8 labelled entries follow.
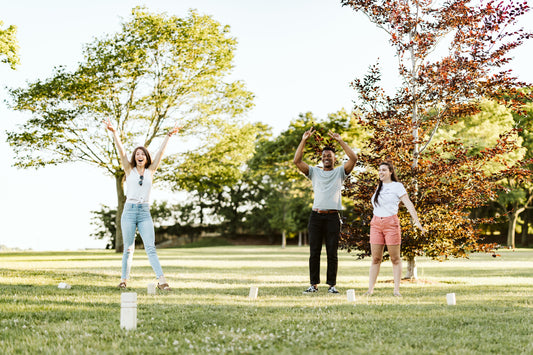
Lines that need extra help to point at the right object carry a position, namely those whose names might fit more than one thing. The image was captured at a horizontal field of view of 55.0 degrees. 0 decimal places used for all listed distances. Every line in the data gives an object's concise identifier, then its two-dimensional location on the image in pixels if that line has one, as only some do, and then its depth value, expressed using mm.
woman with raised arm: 8266
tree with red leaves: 11695
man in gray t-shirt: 8734
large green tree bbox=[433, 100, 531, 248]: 35656
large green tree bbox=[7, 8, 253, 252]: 27359
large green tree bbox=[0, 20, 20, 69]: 17453
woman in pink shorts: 8234
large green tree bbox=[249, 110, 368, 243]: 34688
